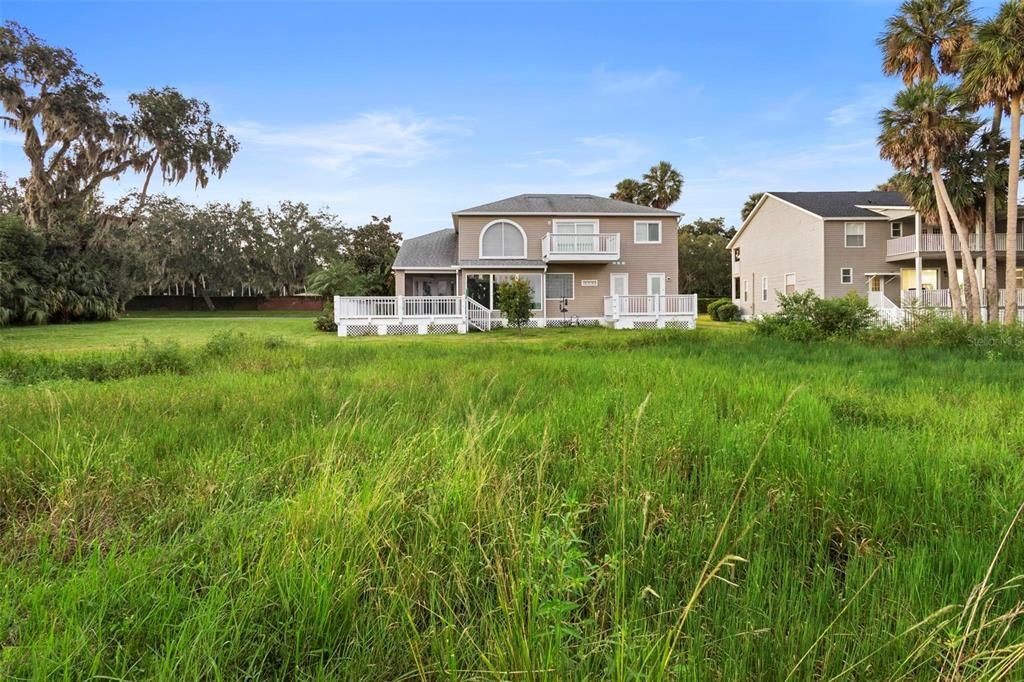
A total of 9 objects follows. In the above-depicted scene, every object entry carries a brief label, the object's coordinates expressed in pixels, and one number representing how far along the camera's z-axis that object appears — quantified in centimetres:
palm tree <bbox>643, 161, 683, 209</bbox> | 4200
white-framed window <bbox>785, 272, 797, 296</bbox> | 3123
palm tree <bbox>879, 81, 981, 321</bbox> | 2033
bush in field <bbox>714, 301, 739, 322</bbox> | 3464
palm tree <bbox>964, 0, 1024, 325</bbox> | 1798
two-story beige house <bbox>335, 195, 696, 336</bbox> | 2533
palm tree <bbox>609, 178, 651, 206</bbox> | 4300
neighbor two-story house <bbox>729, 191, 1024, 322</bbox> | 2656
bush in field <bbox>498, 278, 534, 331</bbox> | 2181
